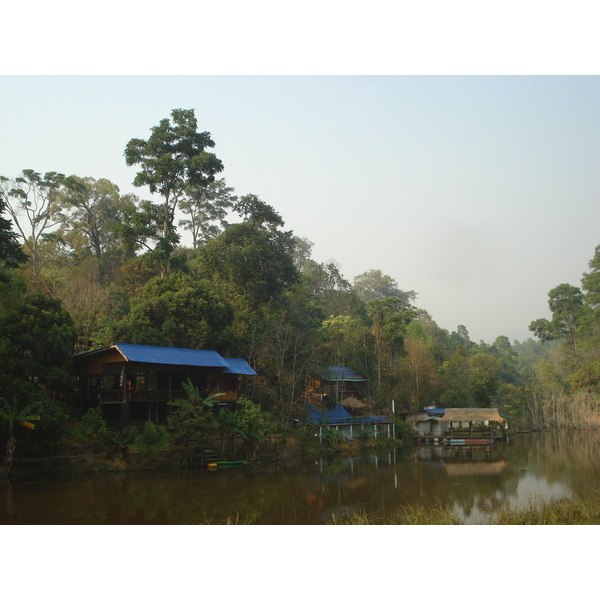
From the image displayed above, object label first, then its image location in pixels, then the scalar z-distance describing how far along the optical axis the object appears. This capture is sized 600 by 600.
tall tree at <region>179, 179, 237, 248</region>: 47.19
